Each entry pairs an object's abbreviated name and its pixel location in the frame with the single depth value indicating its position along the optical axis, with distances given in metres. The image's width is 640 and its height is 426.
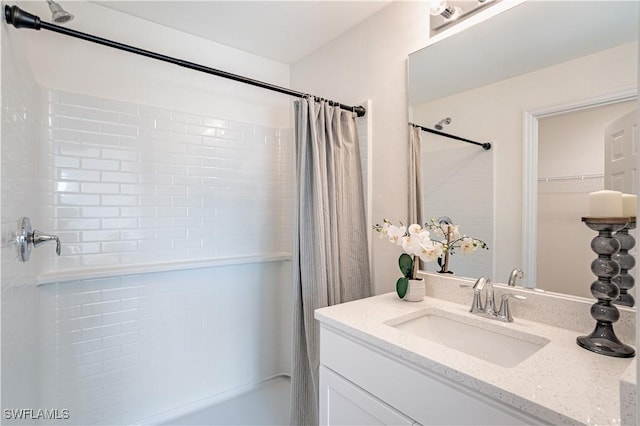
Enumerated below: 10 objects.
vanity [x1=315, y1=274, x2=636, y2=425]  0.69
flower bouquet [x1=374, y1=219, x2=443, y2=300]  1.29
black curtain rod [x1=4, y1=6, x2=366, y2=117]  1.08
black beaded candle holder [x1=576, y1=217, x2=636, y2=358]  0.88
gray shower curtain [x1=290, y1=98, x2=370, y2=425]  1.58
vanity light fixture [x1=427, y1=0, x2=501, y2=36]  1.32
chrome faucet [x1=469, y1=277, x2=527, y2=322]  1.14
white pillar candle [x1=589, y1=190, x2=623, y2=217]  0.92
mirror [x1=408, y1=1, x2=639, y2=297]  1.01
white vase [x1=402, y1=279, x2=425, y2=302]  1.38
